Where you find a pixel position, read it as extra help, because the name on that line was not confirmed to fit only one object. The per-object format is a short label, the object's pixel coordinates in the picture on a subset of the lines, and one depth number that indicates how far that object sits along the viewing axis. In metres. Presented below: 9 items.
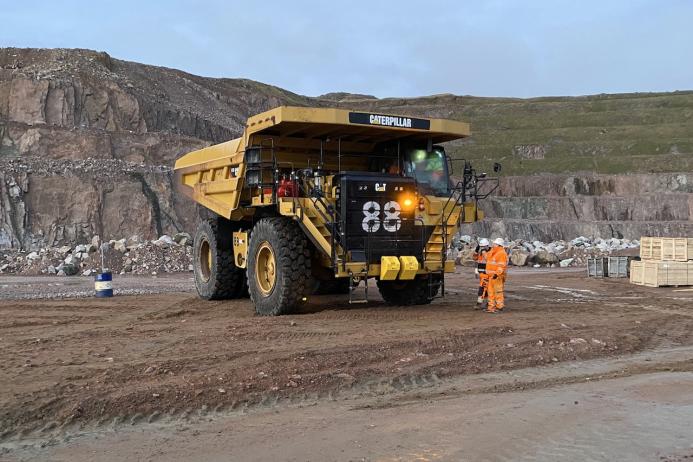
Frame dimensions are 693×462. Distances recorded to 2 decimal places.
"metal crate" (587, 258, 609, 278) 18.41
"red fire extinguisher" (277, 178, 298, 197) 9.57
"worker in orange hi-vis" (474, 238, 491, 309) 10.54
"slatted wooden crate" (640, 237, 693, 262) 15.64
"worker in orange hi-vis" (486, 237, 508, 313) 10.34
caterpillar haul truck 9.46
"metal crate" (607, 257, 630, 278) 18.12
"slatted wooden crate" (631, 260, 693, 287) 15.55
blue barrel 13.34
